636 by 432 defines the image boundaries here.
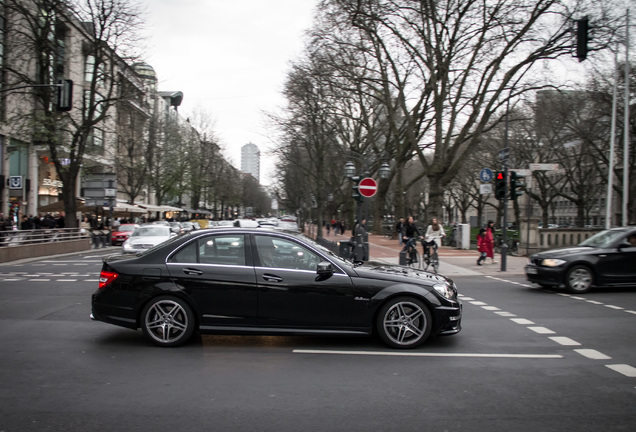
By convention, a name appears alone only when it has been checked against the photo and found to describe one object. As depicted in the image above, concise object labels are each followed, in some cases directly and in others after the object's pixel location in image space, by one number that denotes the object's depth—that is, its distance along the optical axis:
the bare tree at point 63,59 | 27.69
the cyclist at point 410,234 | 17.74
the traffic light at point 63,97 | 15.24
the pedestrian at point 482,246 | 19.38
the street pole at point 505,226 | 17.12
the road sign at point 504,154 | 17.66
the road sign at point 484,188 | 19.47
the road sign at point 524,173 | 18.24
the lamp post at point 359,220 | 17.30
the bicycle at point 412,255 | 17.84
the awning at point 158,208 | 52.59
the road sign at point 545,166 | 17.62
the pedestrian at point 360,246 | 17.50
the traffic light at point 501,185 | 17.75
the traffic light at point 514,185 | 17.58
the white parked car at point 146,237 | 19.69
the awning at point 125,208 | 43.47
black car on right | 12.26
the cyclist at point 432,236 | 16.95
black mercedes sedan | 6.53
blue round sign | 19.28
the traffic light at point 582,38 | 12.83
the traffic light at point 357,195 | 19.04
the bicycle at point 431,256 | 16.73
